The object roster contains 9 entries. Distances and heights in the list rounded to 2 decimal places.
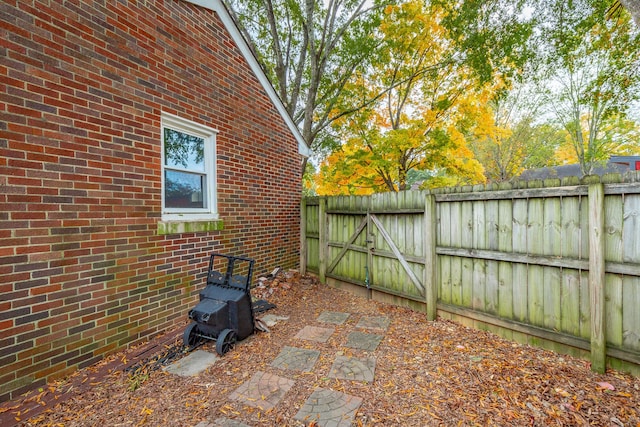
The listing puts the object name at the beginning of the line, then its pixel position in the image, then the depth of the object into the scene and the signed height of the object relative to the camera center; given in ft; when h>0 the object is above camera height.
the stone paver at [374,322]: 12.21 -5.27
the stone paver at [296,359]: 9.05 -5.23
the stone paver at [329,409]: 6.53 -5.11
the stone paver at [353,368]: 8.36 -5.16
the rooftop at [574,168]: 64.44 +10.10
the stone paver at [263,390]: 7.31 -5.17
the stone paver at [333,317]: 12.99 -5.30
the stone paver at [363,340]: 10.35 -5.23
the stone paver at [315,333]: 11.19 -5.28
